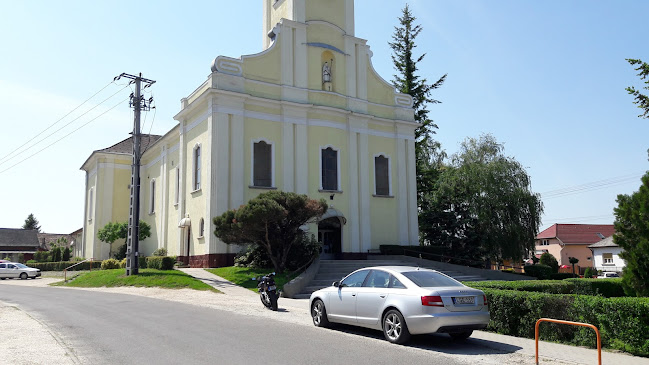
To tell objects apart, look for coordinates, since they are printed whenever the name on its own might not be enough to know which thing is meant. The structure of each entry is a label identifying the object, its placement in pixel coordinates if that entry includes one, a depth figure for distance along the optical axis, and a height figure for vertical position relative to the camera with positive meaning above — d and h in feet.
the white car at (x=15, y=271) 126.82 -5.09
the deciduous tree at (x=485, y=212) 121.70 +7.99
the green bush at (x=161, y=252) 115.19 -0.69
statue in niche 112.88 +37.64
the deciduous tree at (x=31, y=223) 342.62 +17.98
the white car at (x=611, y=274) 156.04 -8.92
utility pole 89.20 +11.24
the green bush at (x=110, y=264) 110.73 -3.13
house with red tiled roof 230.68 +2.18
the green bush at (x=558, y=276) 111.24 -6.77
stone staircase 75.68 -3.88
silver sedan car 31.55 -3.66
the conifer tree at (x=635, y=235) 42.34 +0.75
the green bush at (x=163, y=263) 94.48 -2.55
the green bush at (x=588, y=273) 127.71 -7.03
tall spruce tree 150.92 +46.62
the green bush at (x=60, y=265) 127.44 -4.15
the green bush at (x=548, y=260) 160.82 -4.65
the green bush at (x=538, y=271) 108.58 -5.40
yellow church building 99.04 +22.15
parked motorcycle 53.01 -4.50
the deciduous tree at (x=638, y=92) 50.04 +15.03
